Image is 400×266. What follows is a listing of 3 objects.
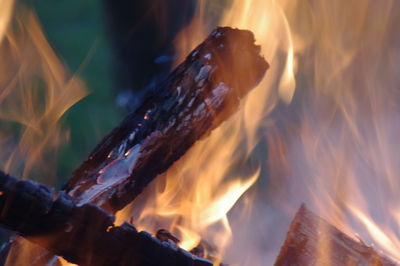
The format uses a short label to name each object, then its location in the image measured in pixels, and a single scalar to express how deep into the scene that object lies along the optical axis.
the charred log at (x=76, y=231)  2.90
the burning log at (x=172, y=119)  4.87
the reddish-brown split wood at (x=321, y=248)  4.61
